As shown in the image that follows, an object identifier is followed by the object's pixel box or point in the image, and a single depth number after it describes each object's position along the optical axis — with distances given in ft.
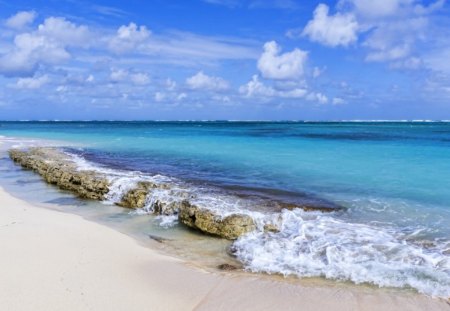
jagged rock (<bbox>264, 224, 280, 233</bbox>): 29.24
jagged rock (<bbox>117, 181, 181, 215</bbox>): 34.88
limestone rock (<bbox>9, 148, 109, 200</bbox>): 42.55
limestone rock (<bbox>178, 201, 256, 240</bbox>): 28.68
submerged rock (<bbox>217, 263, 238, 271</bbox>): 22.65
